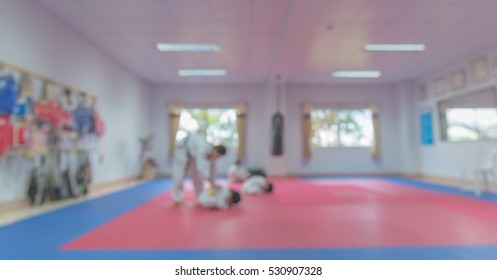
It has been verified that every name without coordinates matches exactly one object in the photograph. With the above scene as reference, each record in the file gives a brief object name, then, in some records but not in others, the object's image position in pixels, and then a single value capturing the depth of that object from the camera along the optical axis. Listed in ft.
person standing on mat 12.43
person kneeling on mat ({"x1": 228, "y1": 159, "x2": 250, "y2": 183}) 23.79
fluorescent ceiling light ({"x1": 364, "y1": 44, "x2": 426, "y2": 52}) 19.51
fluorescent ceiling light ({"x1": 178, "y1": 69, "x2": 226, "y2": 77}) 24.77
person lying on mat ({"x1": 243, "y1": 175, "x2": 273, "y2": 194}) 16.40
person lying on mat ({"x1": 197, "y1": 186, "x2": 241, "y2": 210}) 12.04
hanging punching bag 27.45
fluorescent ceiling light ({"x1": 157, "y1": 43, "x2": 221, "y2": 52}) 19.17
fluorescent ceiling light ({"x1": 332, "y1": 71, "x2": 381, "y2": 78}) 25.91
